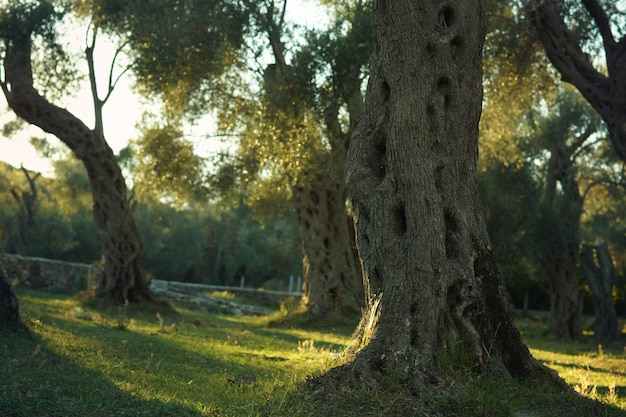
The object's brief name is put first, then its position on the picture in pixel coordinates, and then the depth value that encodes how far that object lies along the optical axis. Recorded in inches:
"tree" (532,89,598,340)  820.6
